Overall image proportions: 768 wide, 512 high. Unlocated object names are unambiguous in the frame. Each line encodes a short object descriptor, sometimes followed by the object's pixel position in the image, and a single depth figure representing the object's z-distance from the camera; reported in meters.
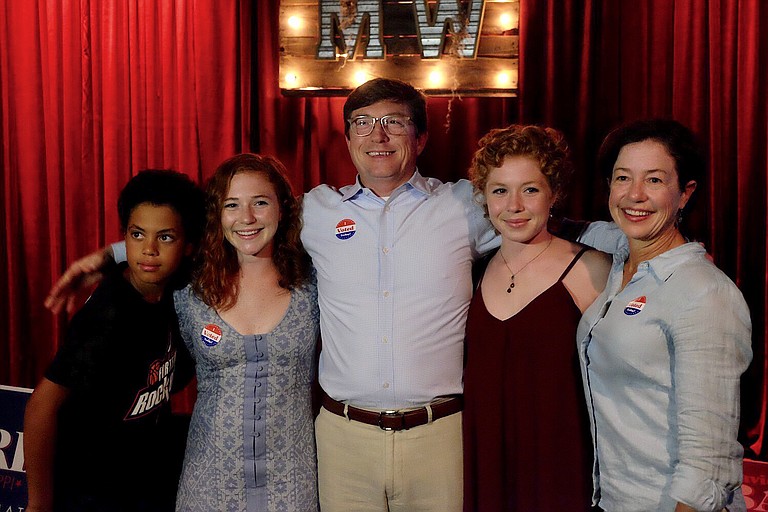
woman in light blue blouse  1.30
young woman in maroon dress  1.74
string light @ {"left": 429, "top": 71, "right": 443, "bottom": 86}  3.30
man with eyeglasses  1.92
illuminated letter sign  3.24
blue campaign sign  2.86
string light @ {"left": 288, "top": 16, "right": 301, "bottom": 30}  3.36
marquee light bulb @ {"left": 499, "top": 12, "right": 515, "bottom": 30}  3.22
